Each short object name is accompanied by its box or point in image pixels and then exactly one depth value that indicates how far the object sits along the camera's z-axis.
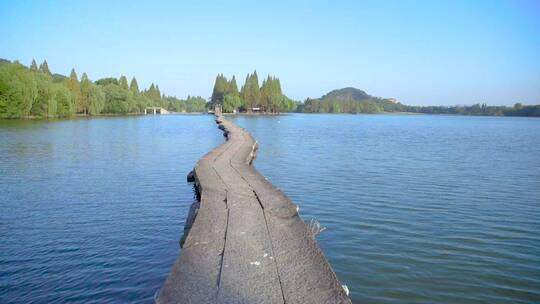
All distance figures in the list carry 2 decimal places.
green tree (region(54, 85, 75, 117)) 78.19
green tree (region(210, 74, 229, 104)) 141.00
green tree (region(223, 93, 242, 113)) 134.88
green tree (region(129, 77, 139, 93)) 130.50
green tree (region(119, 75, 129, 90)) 124.94
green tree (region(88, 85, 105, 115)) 93.46
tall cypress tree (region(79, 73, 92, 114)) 92.75
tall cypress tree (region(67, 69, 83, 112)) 89.56
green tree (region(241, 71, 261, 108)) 138.25
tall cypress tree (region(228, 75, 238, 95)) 139.88
